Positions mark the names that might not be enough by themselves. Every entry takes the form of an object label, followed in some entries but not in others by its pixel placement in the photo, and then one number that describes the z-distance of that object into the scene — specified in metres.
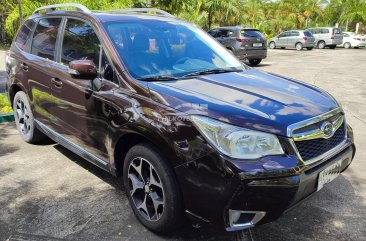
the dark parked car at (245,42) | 15.67
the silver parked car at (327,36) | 29.05
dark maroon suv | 2.54
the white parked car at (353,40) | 30.27
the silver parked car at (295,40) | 27.88
